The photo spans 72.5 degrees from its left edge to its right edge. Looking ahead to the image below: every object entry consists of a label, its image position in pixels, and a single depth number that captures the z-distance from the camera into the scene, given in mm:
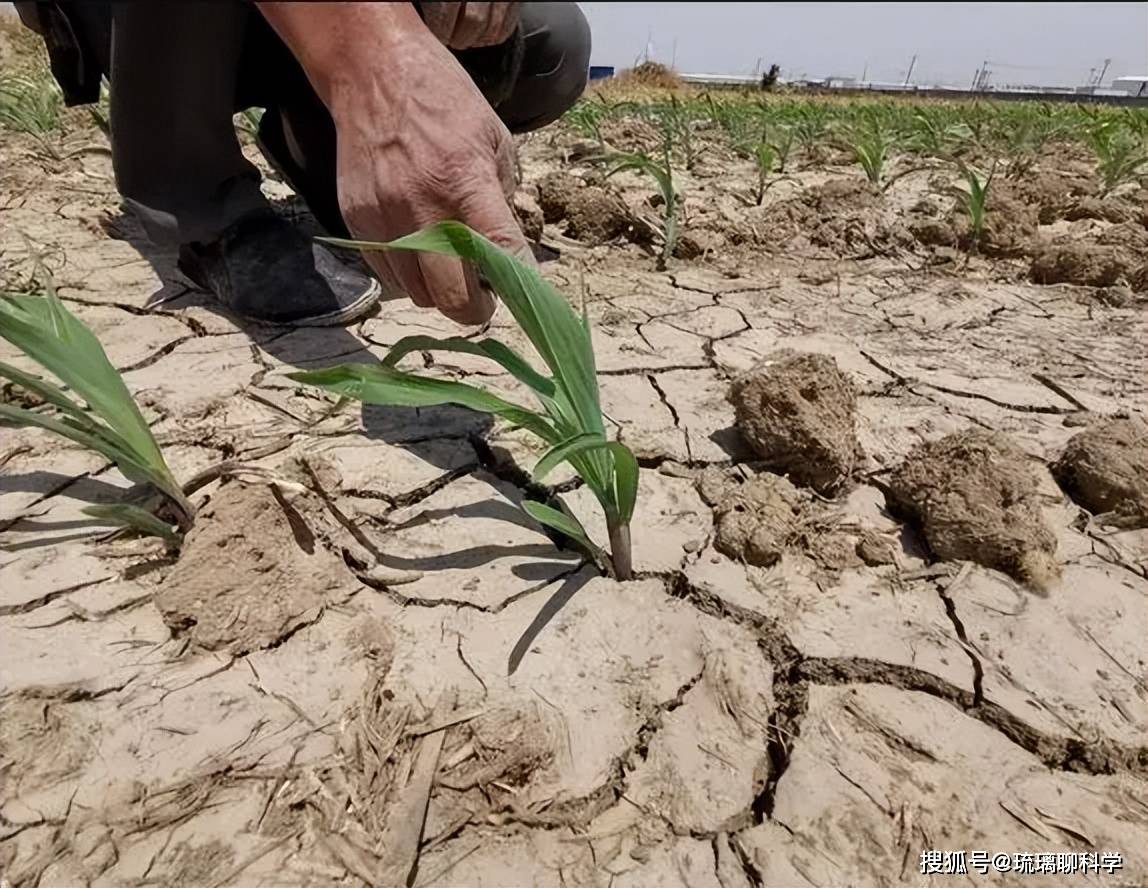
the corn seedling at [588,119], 2884
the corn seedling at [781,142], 2615
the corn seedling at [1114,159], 2414
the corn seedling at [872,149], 2451
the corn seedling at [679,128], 2744
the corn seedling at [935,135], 2871
